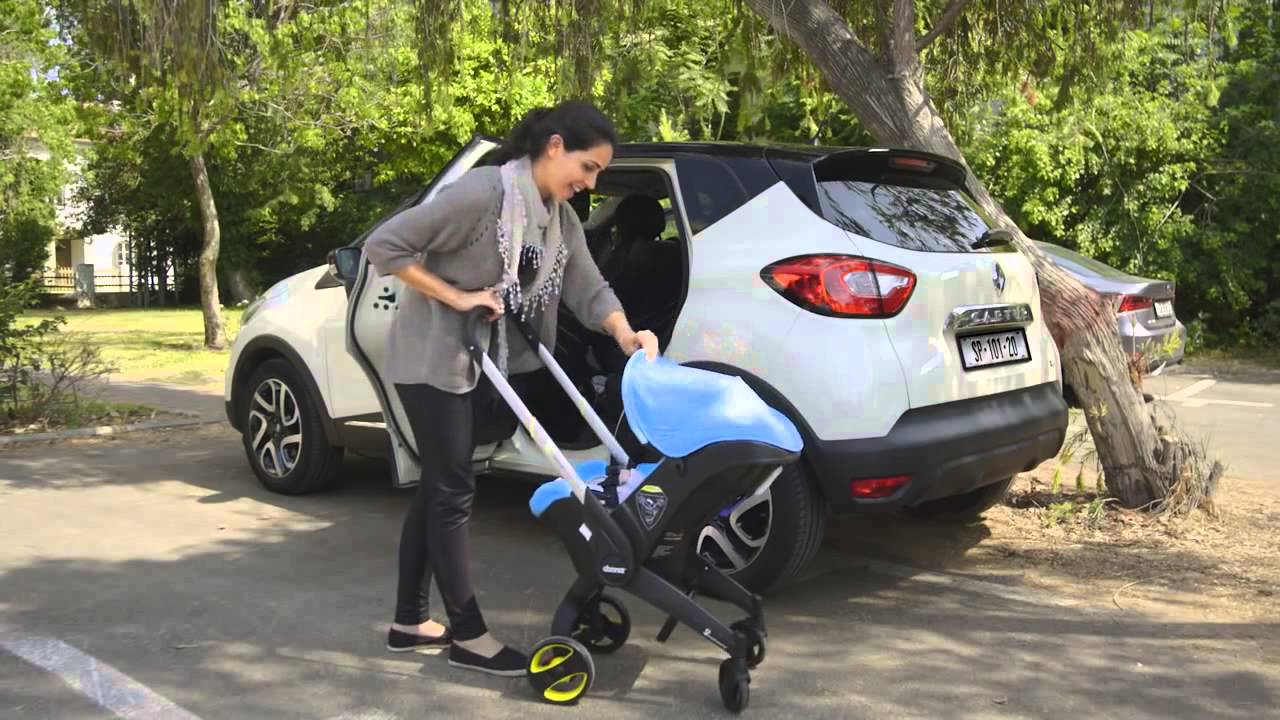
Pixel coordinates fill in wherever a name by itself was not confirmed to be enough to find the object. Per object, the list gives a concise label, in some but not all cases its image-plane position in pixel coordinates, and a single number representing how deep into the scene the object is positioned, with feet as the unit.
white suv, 13.85
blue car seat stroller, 11.07
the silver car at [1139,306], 33.06
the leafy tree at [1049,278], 19.06
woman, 11.70
